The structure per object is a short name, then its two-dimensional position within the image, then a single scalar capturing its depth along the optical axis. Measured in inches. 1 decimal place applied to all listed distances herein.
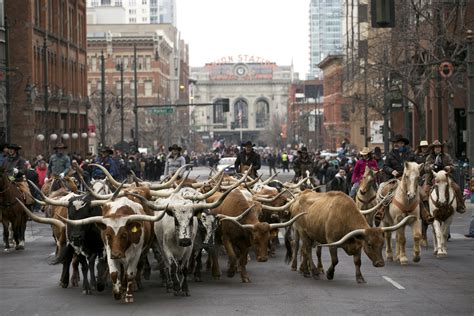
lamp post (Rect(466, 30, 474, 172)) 1139.4
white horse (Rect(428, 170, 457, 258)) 840.3
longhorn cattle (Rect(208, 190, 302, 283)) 665.6
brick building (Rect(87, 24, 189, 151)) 4256.9
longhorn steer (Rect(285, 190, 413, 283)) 644.7
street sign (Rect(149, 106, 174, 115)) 2829.7
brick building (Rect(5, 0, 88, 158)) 2395.4
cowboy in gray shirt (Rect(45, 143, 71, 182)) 1119.6
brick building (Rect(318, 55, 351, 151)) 4151.3
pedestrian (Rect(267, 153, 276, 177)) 2898.6
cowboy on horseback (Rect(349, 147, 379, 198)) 986.1
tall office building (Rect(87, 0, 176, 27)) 6533.5
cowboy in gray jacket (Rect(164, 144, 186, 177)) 1112.8
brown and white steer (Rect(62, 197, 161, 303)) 580.7
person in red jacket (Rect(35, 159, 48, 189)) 1487.5
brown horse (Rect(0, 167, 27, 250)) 908.0
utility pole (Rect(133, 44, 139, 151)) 2760.3
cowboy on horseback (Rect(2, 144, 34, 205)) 953.6
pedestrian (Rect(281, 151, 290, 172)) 3267.7
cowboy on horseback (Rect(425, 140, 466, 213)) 871.7
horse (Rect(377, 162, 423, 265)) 778.8
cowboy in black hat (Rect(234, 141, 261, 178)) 1064.2
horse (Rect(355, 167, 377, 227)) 872.3
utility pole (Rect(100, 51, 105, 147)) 2420.3
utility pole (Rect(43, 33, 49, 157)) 2073.1
